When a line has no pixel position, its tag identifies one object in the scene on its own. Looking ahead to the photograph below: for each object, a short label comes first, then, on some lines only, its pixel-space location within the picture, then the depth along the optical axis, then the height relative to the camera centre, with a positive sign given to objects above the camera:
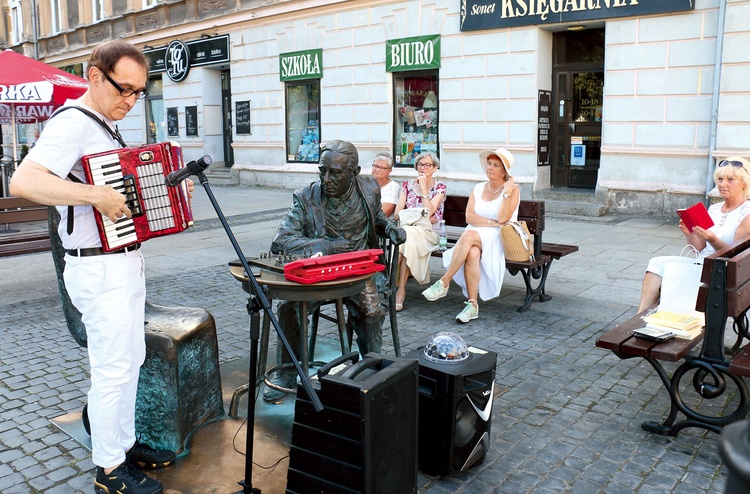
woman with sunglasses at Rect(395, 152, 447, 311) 6.13 -0.84
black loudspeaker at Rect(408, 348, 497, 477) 3.02 -1.22
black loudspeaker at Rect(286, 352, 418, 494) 2.53 -1.12
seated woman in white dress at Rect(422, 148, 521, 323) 5.81 -0.92
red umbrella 9.81 +0.74
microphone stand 2.48 -0.78
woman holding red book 4.60 -0.62
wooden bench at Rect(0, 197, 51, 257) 6.97 -1.05
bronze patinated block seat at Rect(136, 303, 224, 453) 3.28 -1.17
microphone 2.53 -0.15
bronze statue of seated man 3.85 -0.54
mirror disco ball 3.15 -0.98
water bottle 6.51 -0.99
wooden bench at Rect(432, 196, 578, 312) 5.94 -1.07
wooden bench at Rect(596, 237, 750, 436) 3.43 -1.08
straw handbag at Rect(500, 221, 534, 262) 5.87 -0.92
